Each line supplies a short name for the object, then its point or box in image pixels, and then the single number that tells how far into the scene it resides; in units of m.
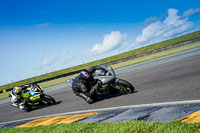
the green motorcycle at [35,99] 9.98
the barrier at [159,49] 37.88
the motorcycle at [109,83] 7.77
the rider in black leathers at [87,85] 8.01
